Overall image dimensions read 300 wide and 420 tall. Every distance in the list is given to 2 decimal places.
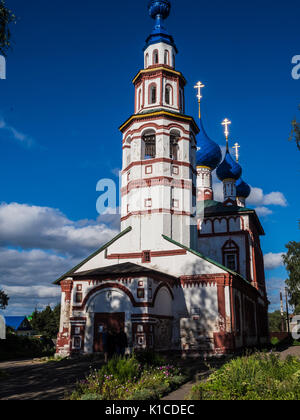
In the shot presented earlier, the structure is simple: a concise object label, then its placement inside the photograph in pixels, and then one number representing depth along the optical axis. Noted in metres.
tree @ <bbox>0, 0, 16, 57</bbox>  10.63
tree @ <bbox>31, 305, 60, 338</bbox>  41.78
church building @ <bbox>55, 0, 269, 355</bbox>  18.61
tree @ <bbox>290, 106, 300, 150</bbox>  15.16
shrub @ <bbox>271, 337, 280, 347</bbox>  39.89
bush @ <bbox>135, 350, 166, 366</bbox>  13.27
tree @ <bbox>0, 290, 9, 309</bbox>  30.50
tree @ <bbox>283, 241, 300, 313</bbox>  35.91
